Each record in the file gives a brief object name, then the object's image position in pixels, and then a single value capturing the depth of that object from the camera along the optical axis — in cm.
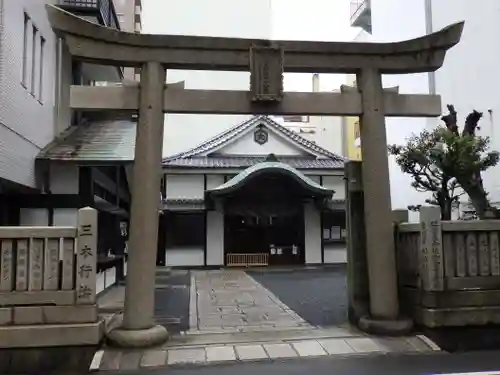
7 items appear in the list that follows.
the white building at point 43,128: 1073
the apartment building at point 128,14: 4438
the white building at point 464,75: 2025
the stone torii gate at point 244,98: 858
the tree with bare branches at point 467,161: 1212
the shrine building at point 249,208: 2872
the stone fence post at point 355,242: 1004
